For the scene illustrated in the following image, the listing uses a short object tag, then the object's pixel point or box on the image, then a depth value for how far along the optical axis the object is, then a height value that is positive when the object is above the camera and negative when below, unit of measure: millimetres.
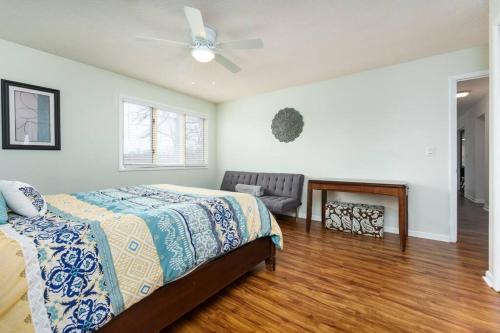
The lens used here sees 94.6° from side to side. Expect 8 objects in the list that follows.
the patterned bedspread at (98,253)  903 -447
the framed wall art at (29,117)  2579 +584
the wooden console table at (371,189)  2766 -329
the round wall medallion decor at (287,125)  4238 +756
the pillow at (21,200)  1425 -212
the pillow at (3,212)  1241 -256
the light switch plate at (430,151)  3099 +171
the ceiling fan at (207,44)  1945 +1148
